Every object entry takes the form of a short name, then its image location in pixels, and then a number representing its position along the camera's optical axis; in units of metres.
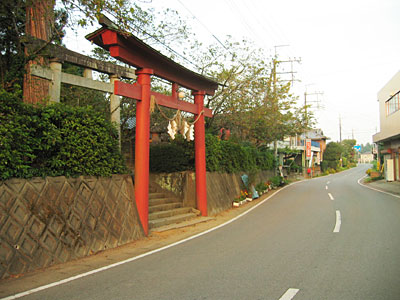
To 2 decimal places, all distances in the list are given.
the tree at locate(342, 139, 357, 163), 96.62
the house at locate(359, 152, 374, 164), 160.75
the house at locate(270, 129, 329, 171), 61.09
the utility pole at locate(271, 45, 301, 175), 22.25
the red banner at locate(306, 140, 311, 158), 50.22
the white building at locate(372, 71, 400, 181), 28.56
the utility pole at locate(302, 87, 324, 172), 26.95
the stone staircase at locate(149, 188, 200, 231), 11.21
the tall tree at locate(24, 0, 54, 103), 9.50
